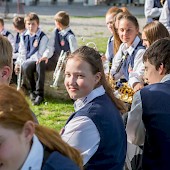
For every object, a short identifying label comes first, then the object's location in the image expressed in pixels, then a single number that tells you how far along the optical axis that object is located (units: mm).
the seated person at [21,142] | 2486
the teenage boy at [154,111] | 4065
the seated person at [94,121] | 3769
